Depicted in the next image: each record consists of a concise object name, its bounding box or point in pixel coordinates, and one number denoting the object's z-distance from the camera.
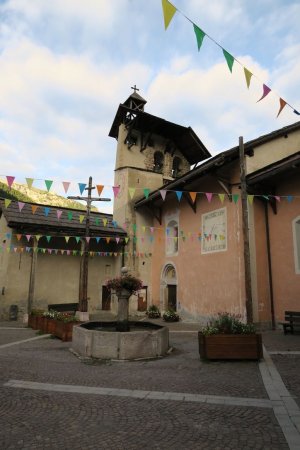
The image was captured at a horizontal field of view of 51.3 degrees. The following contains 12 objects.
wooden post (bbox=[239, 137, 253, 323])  9.05
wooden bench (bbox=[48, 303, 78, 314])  18.01
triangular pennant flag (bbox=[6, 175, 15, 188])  10.10
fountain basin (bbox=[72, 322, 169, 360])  7.50
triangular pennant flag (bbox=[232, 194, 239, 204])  12.34
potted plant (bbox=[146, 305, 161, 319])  18.16
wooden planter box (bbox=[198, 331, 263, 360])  6.99
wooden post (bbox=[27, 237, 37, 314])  16.49
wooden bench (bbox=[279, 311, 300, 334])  10.50
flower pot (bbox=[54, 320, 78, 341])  10.43
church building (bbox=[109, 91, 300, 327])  11.94
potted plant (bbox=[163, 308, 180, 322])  16.05
